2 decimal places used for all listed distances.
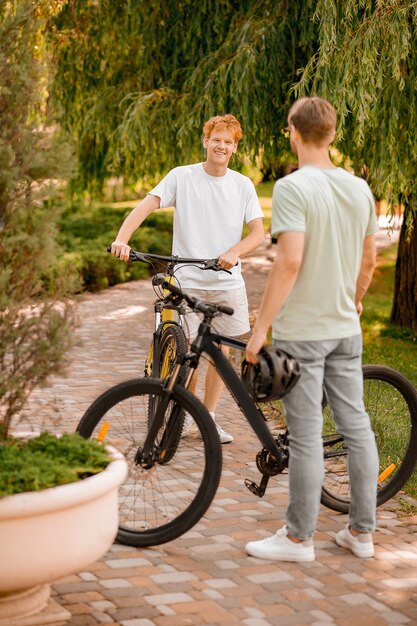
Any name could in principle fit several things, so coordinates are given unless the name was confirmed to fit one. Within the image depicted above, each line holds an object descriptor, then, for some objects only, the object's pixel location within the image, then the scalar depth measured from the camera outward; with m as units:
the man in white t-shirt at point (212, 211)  6.02
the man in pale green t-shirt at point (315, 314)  4.18
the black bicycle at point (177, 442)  4.51
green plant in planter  3.62
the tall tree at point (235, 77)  8.84
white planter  3.50
